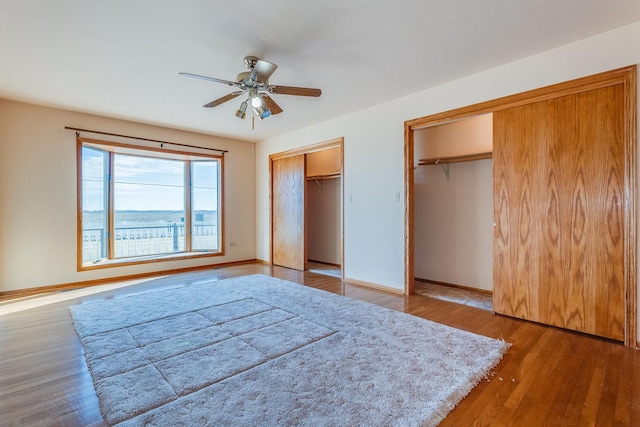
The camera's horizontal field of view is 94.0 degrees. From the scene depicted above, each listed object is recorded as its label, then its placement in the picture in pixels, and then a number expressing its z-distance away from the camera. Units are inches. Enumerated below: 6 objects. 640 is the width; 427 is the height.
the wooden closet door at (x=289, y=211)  218.8
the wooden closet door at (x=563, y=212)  97.8
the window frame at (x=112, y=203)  178.9
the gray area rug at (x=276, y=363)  62.2
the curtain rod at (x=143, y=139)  176.9
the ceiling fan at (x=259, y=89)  102.4
